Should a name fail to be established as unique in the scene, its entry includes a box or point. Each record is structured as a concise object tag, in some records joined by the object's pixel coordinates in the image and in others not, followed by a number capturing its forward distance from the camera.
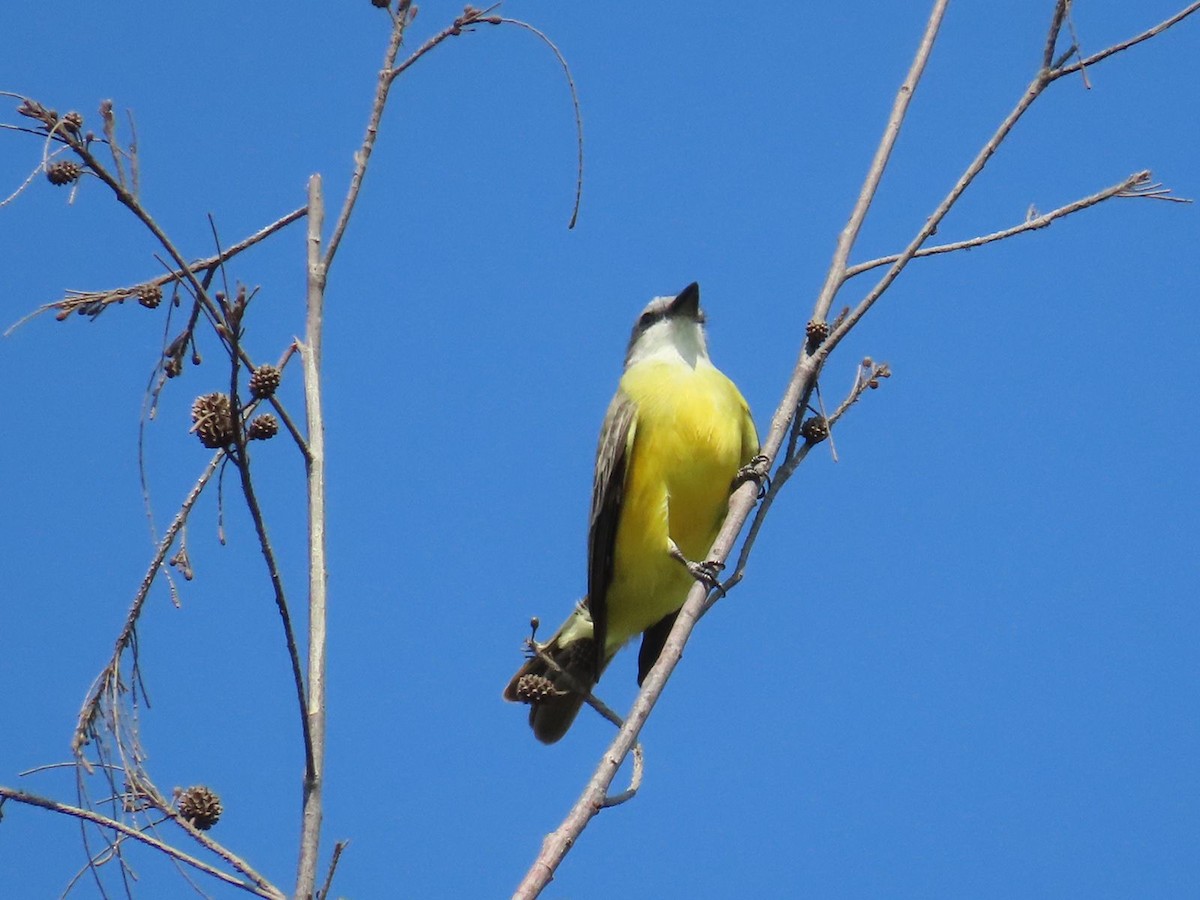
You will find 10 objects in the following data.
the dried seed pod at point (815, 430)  8.81
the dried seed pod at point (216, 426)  5.75
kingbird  12.71
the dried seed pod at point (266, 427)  7.32
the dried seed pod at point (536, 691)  9.14
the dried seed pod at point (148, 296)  7.25
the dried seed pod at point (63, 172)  6.92
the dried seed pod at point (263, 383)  5.98
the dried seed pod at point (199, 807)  6.13
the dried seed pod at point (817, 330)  8.48
